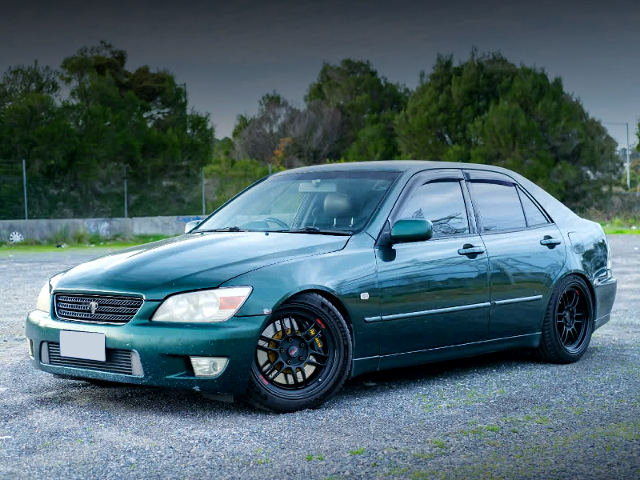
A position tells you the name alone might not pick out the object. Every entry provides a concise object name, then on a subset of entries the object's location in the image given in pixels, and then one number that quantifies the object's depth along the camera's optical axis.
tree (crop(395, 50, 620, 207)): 43.28
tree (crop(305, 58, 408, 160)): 63.88
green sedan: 5.40
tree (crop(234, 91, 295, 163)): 66.12
